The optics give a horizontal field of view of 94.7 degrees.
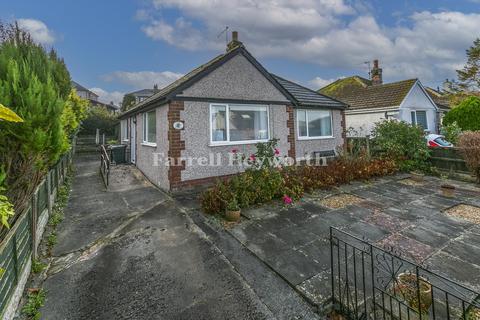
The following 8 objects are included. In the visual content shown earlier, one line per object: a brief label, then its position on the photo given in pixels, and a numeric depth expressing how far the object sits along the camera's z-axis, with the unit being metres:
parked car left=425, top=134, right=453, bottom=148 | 14.00
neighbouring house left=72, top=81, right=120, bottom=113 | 45.97
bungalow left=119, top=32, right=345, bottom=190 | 7.23
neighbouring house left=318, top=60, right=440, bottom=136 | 16.77
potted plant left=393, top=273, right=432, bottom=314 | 2.50
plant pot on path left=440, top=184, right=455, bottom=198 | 6.85
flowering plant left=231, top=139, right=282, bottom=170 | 6.67
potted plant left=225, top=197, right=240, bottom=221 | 5.23
